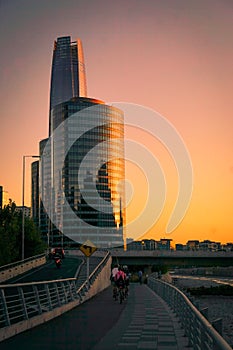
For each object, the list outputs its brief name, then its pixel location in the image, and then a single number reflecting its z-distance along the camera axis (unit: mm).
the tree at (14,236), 79000
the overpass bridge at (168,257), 111625
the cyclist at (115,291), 34822
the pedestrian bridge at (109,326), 14250
